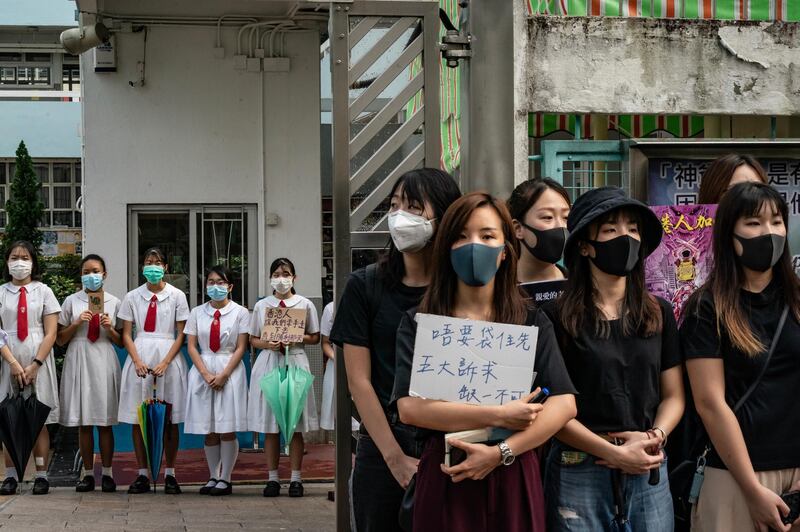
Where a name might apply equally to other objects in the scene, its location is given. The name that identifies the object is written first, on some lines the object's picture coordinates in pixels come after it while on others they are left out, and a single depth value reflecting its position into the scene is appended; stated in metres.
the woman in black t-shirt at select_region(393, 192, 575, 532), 3.64
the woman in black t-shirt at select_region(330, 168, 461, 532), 4.29
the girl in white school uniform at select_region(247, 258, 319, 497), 9.48
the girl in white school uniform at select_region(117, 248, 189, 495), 9.44
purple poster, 6.12
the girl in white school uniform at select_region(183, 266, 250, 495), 9.41
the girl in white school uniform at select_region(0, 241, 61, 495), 9.29
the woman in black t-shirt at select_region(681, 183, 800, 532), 4.05
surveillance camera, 11.78
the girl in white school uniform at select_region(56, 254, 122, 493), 9.41
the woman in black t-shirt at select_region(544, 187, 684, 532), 3.93
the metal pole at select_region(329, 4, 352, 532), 5.26
